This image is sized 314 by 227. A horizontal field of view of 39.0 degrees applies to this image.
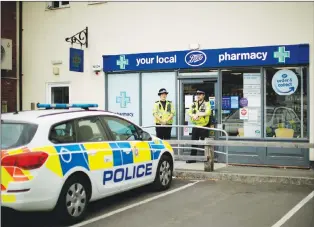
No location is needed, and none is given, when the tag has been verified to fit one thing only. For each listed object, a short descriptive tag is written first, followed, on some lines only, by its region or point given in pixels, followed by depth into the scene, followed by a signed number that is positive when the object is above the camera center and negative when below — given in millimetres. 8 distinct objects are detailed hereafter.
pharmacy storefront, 10891 +661
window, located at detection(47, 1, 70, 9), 14008 +3496
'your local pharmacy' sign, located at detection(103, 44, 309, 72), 10789 +1461
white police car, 5527 -624
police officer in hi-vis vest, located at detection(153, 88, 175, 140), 11438 +95
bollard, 9734 -954
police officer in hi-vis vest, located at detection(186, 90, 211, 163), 11195 -10
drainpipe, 14453 +1937
